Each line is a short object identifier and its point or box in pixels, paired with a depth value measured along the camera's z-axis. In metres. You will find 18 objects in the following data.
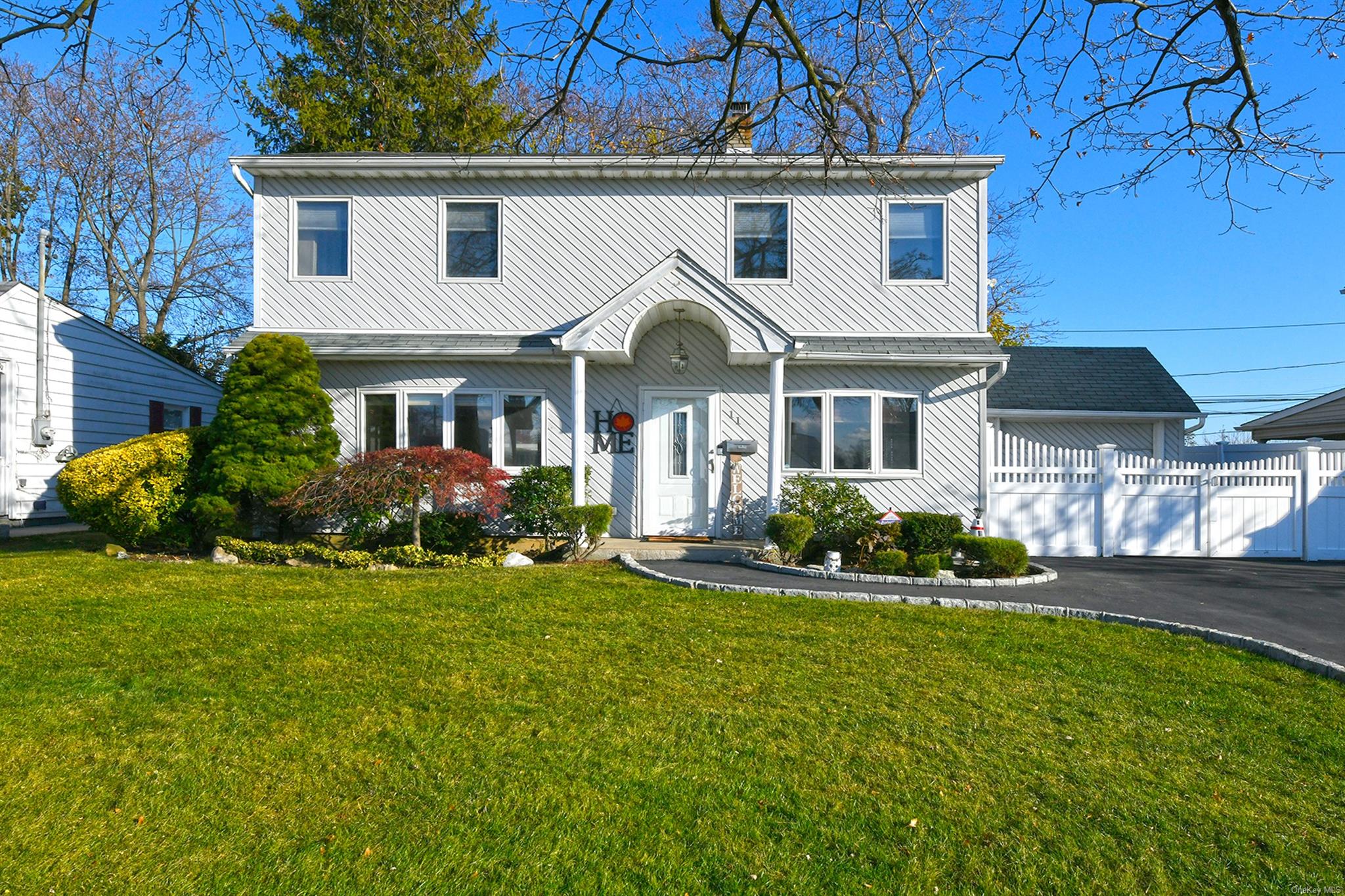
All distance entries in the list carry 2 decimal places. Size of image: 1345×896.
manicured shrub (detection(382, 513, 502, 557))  10.55
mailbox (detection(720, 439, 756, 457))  11.14
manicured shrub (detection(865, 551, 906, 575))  8.99
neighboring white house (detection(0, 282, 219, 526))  12.89
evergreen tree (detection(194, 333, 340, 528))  9.84
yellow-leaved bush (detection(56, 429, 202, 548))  9.90
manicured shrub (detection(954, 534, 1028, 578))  8.95
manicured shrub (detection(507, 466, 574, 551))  10.37
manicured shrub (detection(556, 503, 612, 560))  10.03
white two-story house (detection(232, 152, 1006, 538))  11.46
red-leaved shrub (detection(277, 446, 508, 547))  9.62
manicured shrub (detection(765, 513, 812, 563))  9.52
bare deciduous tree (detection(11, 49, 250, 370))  18.95
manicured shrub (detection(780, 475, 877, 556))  9.93
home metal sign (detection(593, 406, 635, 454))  11.59
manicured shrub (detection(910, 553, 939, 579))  8.84
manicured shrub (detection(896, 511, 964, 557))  9.66
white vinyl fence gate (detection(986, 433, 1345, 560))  11.09
